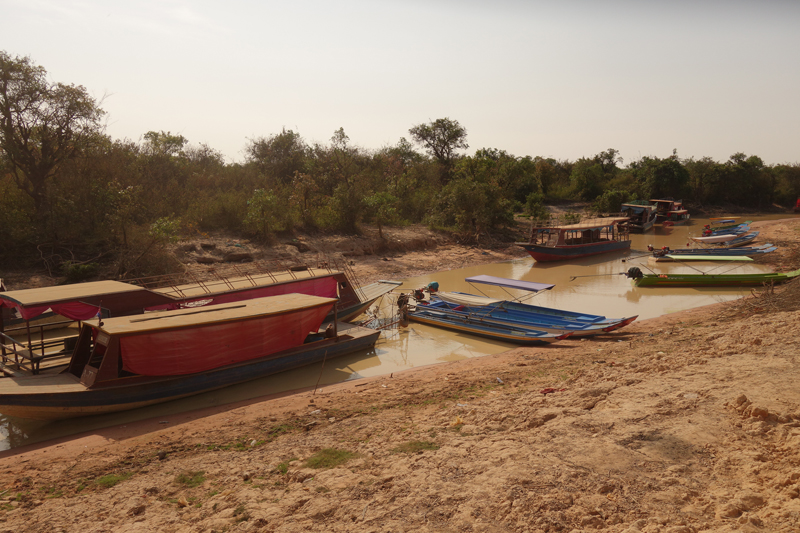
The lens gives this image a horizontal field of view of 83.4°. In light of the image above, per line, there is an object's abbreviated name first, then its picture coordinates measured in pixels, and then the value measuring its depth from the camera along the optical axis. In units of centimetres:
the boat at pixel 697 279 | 1764
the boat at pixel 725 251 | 2291
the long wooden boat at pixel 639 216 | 3547
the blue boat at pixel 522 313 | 1212
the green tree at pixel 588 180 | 4842
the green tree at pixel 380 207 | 2569
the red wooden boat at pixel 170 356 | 795
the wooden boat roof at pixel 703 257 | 2108
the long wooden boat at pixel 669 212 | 4006
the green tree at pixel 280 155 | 3212
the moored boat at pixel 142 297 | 895
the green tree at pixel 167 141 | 2883
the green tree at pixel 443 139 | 4216
